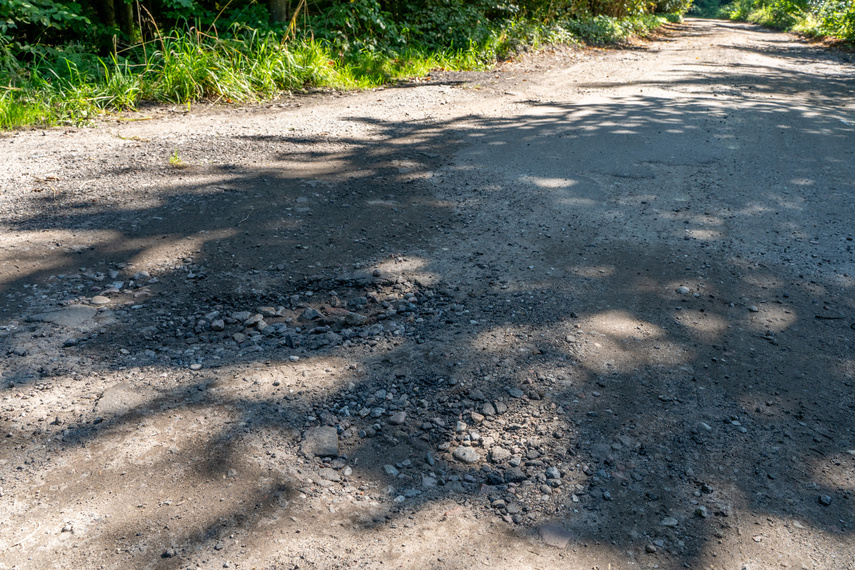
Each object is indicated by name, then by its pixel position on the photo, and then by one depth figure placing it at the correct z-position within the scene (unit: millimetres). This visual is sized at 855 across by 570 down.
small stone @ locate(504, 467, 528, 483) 1962
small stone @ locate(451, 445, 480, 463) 2037
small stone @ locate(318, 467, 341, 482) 1931
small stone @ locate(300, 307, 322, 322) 2842
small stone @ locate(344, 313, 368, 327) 2797
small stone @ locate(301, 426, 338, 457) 2029
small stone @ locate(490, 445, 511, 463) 2043
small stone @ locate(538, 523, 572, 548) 1743
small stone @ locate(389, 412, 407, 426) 2178
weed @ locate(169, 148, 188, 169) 4746
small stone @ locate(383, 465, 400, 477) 1970
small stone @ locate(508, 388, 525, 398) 2316
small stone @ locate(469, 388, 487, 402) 2299
